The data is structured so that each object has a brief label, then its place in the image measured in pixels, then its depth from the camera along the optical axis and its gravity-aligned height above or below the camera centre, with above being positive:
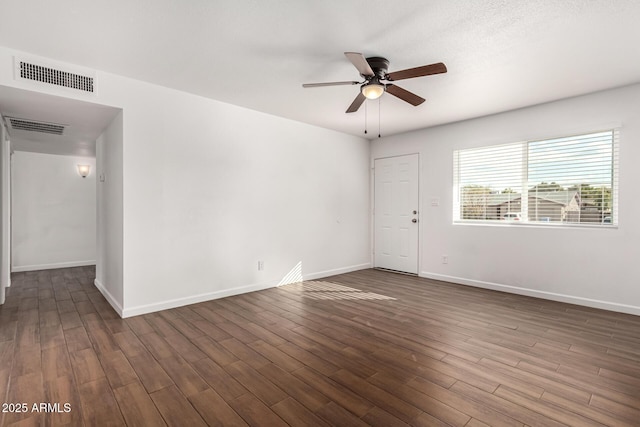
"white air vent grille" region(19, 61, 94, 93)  2.89 +1.27
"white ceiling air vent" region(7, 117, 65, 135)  4.02 +1.10
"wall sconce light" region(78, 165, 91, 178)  6.50 +0.77
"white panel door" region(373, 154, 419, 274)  5.68 -0.11
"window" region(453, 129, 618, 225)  3.83 +0.38
